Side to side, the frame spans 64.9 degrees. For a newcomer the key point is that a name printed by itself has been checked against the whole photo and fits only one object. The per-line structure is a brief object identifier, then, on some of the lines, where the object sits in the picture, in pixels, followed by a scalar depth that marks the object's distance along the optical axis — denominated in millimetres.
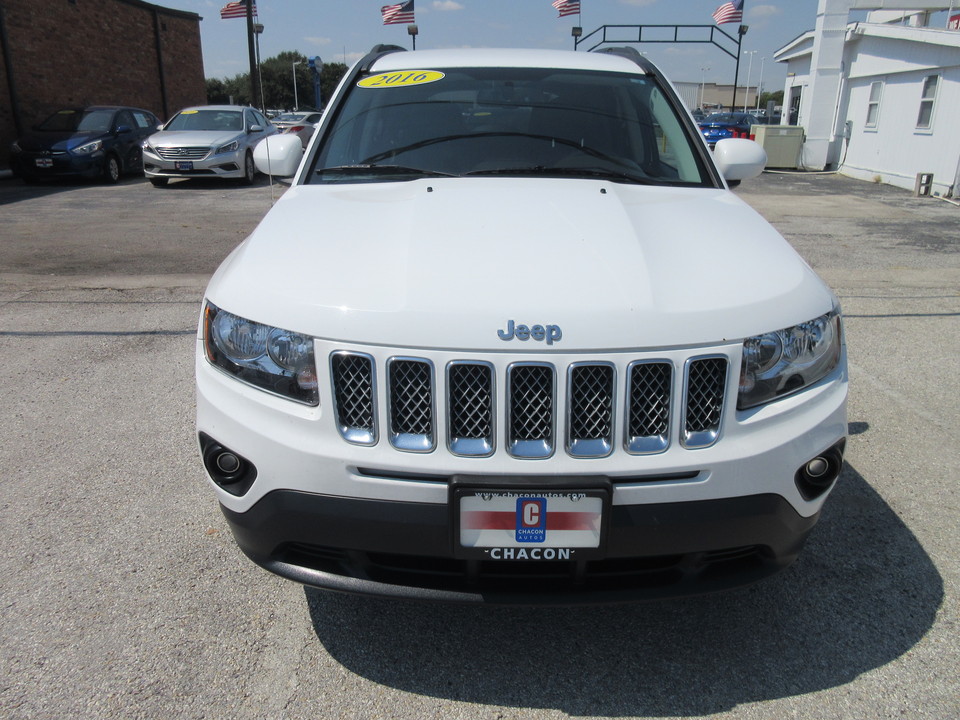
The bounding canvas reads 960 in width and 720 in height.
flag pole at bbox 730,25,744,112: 28755
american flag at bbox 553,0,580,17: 23703
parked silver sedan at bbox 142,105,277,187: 14055
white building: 14938
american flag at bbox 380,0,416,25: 24500
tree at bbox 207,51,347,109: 86625
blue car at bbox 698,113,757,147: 21031
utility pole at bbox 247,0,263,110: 26234
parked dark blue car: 14617
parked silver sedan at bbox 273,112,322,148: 20367
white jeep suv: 1804
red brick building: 19375
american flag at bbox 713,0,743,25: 26609
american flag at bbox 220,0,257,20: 26578
